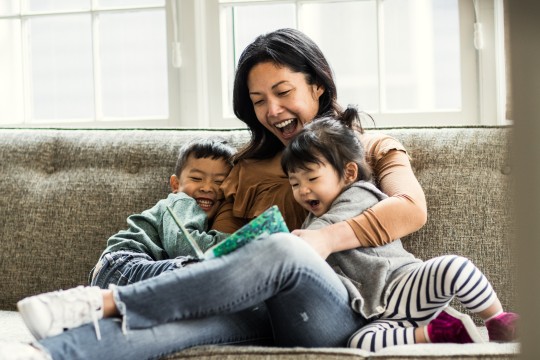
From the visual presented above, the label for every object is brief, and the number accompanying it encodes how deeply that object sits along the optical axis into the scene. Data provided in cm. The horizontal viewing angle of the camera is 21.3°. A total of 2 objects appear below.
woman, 228
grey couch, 268
